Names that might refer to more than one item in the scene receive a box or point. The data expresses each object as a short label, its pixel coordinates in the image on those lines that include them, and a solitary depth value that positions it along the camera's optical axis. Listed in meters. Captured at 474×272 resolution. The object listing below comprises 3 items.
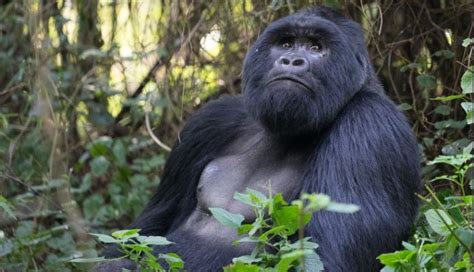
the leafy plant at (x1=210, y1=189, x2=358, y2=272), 6.20
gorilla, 7.66
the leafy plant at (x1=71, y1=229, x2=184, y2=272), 6.32
